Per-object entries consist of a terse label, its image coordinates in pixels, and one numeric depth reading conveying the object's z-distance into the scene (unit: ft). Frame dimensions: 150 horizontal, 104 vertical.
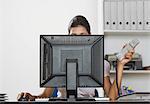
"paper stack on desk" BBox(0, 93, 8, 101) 5.46
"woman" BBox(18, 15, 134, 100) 7.04
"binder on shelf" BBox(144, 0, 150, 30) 11.35
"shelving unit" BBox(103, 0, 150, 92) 12.03
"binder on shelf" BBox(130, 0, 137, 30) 11.38
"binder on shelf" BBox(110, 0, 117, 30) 11.34
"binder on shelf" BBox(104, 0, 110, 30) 11.35
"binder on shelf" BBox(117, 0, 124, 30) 11.36
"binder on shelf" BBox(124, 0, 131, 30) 11.39
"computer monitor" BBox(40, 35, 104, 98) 6.20
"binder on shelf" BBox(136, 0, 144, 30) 11.36
